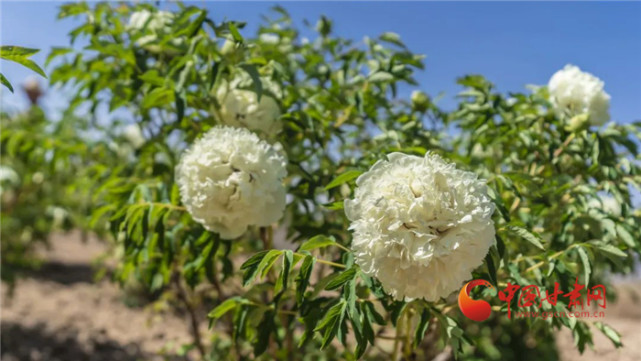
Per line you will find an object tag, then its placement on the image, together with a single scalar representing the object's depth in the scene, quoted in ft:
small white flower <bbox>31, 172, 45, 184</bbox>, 12.66
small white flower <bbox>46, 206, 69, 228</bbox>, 13.12
